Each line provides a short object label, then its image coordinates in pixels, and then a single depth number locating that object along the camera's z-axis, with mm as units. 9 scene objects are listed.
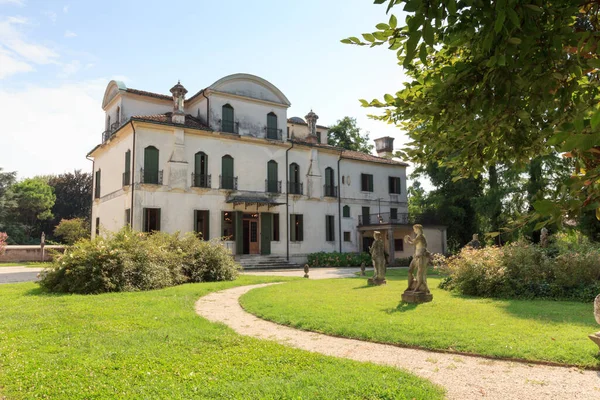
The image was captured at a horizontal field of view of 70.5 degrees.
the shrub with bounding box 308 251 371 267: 28531
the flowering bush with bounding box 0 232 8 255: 29336
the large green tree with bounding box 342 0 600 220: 2154
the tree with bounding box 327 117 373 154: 45344
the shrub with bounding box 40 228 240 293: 13539
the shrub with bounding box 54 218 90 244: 34188
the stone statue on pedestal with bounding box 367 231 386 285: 15538
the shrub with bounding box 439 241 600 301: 11883
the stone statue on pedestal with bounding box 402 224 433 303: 10862
